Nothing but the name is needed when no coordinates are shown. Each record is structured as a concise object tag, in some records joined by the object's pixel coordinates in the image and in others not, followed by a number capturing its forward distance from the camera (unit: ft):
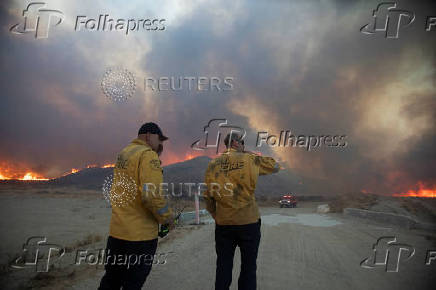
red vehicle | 107.96
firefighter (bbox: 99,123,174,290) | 8.50
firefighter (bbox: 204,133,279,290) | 9.83
